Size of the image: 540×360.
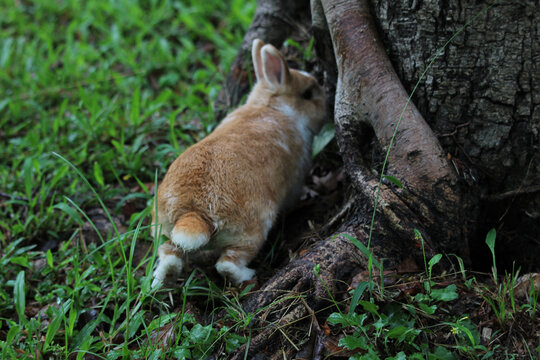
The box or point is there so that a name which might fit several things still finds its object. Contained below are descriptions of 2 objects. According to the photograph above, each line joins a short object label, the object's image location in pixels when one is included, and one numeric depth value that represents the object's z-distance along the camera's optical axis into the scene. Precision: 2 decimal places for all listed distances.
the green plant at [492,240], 2.51
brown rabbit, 2.78
